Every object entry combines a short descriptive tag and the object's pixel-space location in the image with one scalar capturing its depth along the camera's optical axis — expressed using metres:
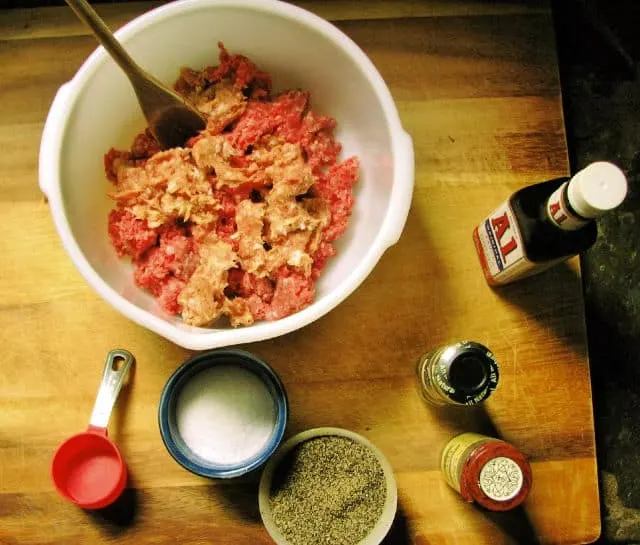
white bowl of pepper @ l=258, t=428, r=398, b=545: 1.17
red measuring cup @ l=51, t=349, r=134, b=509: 1.15
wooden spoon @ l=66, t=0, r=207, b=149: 0.94
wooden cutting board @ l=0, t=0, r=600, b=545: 1.20
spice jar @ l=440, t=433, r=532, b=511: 1.09
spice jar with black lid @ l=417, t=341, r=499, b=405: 1.10
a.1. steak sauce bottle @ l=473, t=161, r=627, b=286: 0.93
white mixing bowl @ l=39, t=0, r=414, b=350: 1.06
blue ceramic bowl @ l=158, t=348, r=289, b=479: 1.12
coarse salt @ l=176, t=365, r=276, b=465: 1.18
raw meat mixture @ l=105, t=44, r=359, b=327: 1.12
